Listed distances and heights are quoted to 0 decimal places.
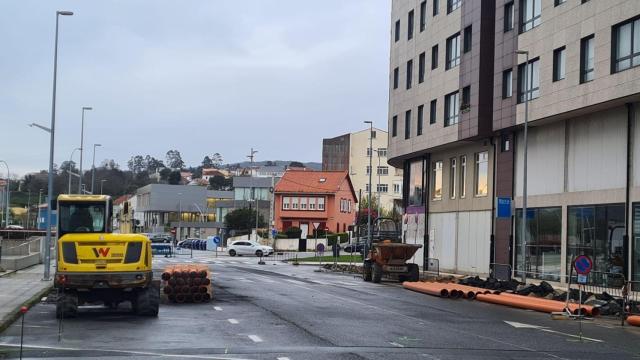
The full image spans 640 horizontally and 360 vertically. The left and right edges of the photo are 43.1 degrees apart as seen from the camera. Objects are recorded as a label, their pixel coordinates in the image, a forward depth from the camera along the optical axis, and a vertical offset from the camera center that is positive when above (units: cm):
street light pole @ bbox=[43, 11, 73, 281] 3178 +380
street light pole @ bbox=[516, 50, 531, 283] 3341 +310
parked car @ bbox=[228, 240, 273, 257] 7506 -293
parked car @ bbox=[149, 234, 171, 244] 8113 -255
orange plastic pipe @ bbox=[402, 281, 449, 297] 2952 -255
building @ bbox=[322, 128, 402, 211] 13150 +900
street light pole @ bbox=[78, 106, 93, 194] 4691 +454
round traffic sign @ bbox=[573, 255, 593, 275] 2108 -98
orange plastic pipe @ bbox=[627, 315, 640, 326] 2072 -235
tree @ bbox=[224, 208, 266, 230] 10525 -38
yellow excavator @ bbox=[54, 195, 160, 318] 1828 -135
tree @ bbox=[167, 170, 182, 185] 18112 +823
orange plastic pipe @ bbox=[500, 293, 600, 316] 2289 -236
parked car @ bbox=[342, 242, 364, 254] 7845 -275
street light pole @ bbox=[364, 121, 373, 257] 4386 -131
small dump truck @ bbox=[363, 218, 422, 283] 3816 -196
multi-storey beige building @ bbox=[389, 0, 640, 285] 3036 +462
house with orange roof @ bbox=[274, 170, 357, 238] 10200 +204
